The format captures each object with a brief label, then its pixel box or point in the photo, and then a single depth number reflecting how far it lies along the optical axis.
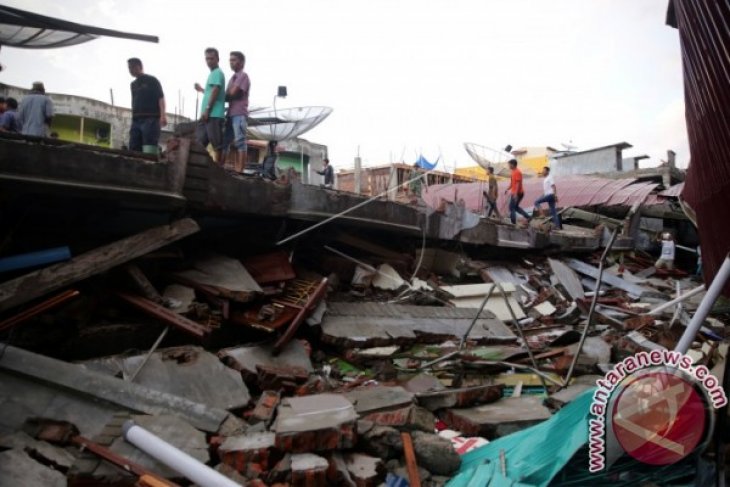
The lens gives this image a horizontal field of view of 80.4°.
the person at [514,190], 11.63
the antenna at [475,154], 20.75
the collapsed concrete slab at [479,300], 7.72
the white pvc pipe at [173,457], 2.24
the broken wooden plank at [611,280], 11.09
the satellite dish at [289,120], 12.00
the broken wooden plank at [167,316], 4.30
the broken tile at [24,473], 2.44
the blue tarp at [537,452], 2.39
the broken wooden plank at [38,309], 3.58
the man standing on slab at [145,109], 5.93
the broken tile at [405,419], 3.10
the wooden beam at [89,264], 3.71
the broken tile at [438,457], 2.84
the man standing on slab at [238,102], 6.17
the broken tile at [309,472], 2.46
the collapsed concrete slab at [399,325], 5.32
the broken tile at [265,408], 3.23
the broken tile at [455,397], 3.66
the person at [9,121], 6.97
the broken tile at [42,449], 2.66
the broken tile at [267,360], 4.14
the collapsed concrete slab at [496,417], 3.28
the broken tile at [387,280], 7.29
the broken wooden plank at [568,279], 10.20
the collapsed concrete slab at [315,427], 2.61
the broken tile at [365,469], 2.58
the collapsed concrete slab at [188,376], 3.65
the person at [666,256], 13.35
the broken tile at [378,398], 3.34
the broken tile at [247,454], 2.61
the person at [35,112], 6.43
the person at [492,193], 12.29
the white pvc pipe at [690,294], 3.66
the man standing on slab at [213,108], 5.96
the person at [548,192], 11.97
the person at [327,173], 13.39
